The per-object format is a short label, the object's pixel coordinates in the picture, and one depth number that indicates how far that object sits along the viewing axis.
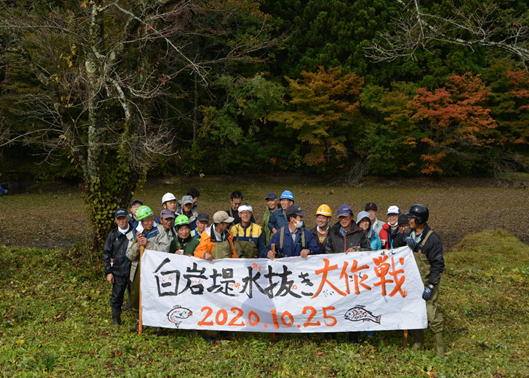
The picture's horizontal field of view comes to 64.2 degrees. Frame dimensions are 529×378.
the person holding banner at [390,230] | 6.68
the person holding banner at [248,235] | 5.90
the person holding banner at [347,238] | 5.54
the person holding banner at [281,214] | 7.03
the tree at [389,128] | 24.86
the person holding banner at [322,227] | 5.65
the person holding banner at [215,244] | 5.56
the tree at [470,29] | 6.21
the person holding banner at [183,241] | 5.73
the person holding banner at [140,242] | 5.73
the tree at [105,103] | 7.57
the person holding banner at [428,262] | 5.14
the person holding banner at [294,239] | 5.66
